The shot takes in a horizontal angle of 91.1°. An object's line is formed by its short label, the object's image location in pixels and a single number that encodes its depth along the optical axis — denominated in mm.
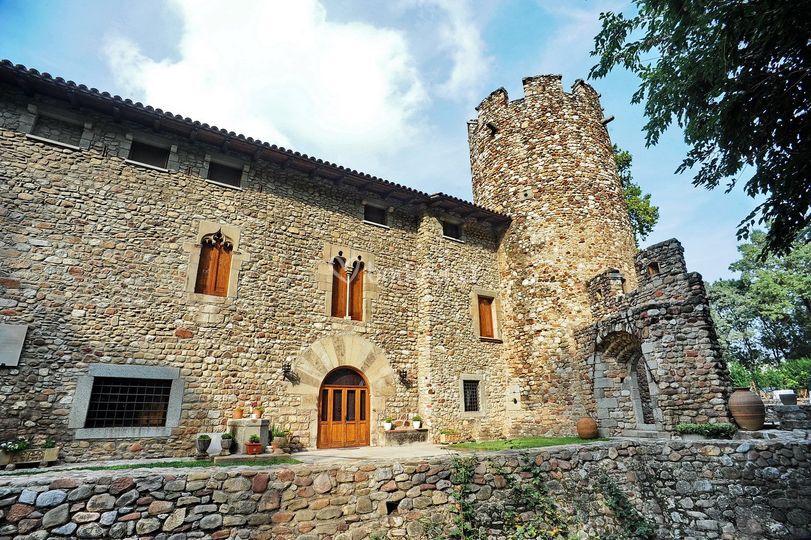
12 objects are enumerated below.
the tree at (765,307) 25328
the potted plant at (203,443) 7348
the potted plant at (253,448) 7711
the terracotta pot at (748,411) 7398
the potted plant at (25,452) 6371
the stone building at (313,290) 7695
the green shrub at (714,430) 7234
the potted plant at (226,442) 7703
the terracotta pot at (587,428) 9641
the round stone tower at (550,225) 11914
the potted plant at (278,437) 8359
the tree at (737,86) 5555
